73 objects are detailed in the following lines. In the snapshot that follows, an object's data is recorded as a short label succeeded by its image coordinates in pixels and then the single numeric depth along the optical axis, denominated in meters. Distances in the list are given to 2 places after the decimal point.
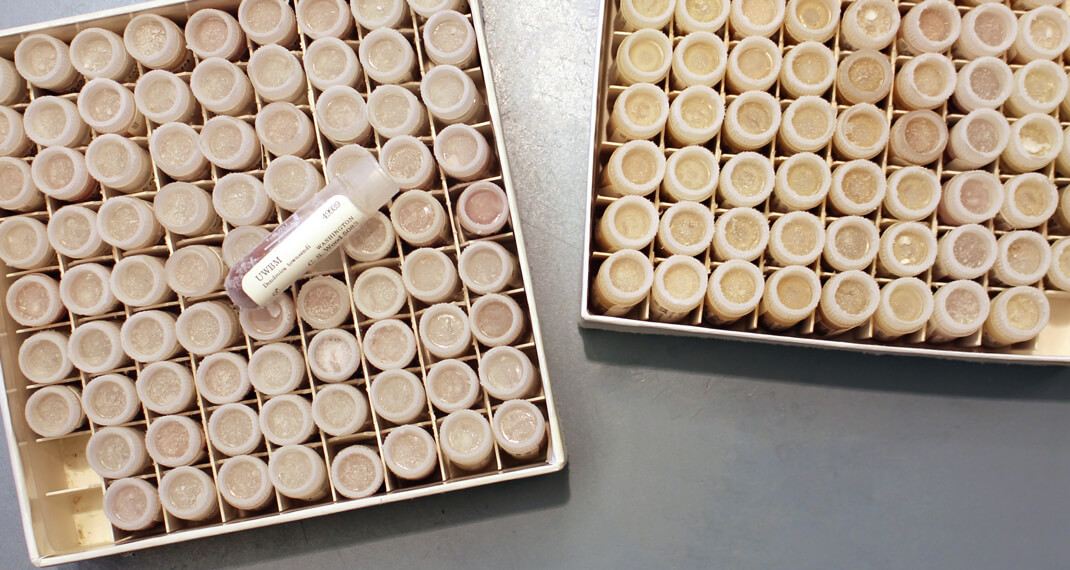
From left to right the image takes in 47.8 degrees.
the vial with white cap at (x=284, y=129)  0.29
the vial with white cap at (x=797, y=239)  0.29
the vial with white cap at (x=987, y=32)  0.30
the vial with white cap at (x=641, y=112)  0.29
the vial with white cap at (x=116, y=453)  0.29
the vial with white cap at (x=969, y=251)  0.29
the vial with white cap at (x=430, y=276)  0.29
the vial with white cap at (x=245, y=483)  0.29
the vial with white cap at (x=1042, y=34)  0.30
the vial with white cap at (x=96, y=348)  0.29
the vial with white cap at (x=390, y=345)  0.29
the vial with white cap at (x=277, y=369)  0.29
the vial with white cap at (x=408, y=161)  0.29
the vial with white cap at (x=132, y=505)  0.29
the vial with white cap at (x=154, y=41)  0.30
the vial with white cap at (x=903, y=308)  0.29
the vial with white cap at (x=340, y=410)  0.29
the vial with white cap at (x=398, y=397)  0.29
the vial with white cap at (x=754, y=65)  0.29
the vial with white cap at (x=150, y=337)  0.29
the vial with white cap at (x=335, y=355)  0.29
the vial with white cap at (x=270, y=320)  0.29
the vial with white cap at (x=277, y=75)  0.29
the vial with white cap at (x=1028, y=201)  0.30
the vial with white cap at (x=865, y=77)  0.30
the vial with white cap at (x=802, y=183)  0.29
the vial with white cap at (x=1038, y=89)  0.30
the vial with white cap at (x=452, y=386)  0.29
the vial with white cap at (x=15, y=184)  0.30
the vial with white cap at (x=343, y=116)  0.29
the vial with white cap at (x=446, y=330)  0.29
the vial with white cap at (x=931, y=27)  0.30
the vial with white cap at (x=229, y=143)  0.29
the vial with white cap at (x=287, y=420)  0.29
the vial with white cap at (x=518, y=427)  0.29
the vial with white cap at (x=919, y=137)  0.30
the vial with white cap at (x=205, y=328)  0.29
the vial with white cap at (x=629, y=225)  0.29
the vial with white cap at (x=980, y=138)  0.30
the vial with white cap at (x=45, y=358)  0.29
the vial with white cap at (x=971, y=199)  0.29
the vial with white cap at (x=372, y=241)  0.29
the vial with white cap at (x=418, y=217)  0.29
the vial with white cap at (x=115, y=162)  0.29
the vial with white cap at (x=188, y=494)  0.29
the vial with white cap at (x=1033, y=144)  0.30
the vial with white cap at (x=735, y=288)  0.29
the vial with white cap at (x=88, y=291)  0.29
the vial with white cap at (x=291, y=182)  0.29
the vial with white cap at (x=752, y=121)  0.29
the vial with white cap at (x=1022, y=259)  0.29
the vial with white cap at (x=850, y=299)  0.29
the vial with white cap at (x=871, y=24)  0.30
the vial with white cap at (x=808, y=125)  0.29
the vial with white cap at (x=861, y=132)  0.29
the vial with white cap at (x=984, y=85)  0.30
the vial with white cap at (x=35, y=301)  0.29
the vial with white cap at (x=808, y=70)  0.29
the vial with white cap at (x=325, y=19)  0.29
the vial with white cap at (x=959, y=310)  0.29
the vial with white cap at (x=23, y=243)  0.30
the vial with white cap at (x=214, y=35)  0.30
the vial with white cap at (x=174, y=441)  0.29
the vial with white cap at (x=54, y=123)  0.30
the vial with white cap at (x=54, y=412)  0.29
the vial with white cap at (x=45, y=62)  0.30
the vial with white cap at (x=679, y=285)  0.29
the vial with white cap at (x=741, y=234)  0.29
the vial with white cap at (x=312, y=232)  0.28
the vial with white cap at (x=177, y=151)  0.29
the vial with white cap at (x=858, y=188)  0.29
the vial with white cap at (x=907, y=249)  0.29
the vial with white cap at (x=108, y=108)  0.29
